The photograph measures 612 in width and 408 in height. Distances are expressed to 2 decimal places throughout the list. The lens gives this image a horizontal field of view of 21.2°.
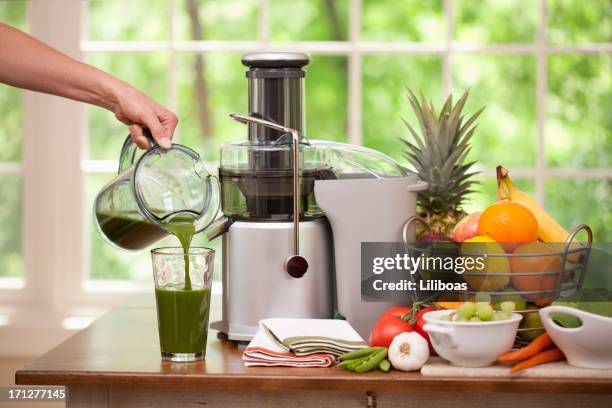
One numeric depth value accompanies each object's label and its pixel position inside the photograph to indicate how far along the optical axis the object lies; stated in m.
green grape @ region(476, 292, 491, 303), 2.16
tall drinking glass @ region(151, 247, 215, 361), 2.17
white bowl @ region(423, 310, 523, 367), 2.09
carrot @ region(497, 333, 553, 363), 2.14
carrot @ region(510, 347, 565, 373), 2.12
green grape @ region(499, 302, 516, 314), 2.13
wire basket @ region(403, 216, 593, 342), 2.17
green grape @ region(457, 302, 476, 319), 2.11
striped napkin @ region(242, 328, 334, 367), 2.15
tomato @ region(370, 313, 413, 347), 2.17
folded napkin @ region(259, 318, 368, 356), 2.17
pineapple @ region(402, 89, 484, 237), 2.52
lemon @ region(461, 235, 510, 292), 2.17
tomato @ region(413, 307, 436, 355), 2.19
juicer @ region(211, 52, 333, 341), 2.26
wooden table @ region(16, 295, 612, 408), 2.10
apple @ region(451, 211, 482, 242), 2.33
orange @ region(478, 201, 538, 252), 2.21
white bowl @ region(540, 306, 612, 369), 2.09
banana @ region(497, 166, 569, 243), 2.32
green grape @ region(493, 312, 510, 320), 2.12
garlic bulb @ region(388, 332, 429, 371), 2.12
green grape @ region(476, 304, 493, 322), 2.10
